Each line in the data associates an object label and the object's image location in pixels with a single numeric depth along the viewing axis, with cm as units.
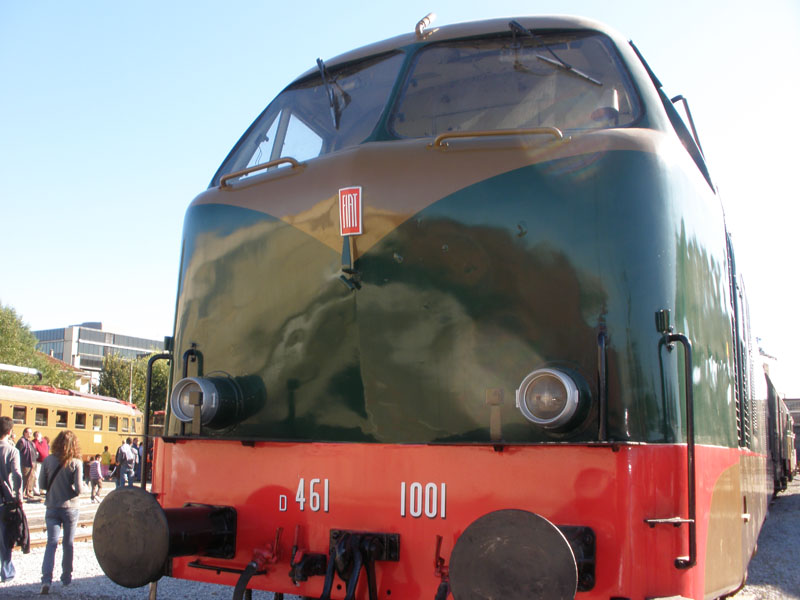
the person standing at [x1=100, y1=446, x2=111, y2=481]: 2512
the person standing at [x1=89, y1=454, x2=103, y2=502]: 1822
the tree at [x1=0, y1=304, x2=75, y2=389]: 4466
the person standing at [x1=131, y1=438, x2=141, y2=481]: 2427
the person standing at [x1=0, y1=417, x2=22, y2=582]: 838
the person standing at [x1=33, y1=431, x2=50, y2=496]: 1997
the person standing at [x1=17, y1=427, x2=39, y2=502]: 1341
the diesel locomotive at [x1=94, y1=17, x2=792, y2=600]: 311
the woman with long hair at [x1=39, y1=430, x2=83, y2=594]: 808
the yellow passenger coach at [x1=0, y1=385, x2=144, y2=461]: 2536
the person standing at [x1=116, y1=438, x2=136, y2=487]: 1994
